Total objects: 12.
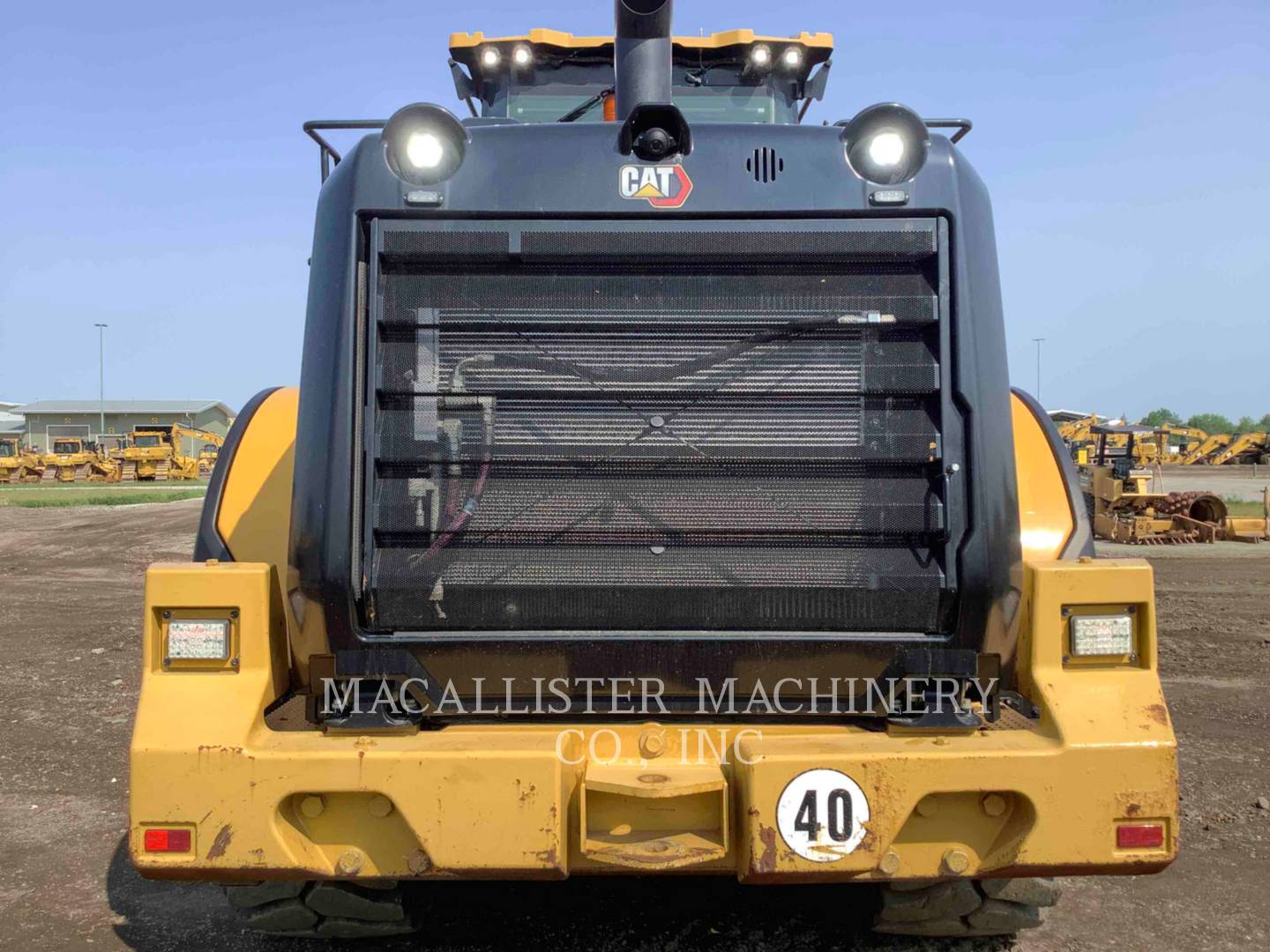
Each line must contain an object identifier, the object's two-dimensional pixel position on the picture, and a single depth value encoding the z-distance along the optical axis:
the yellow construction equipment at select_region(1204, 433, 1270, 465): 51.84
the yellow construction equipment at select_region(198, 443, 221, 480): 54.78
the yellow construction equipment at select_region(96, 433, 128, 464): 51.03
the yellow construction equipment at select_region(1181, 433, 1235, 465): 52.25
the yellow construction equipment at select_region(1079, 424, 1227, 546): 18.06
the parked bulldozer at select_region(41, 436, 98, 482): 50.03
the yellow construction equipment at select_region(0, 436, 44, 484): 50.38
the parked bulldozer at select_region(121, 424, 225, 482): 50.62
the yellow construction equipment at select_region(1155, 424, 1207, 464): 49.44
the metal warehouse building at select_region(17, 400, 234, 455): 76.94
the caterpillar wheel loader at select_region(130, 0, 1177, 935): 2.83
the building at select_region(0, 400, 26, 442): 81.44
